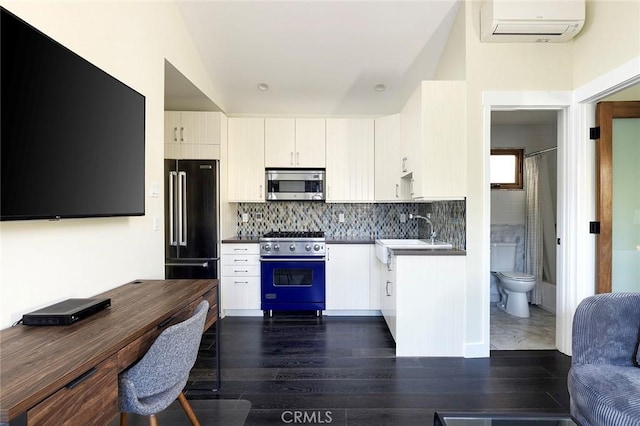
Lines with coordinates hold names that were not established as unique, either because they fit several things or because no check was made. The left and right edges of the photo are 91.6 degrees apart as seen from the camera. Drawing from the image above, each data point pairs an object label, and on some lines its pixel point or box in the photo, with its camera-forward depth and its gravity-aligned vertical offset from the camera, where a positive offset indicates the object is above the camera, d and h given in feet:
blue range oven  11.91 -2.23
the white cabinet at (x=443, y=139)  8.81 +2.14
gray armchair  4.76 -2.26
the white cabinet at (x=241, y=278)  12.01 -2.47
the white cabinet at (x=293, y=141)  12.68 +2.98
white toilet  11.81 -2.54
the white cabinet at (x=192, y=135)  11.70 +3.01
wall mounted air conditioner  7.75 +4.97
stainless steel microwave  12.69 +1.23
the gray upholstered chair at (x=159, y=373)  4.06 -2.16
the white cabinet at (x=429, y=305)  8.73 -2.55
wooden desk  2.72 -1.52
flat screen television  3.91 +1.23
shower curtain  13.23 -0.72
